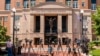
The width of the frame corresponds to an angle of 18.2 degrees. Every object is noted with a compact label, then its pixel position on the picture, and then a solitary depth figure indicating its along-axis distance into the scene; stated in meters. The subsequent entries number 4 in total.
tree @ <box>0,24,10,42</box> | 57.53
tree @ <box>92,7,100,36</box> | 48.86
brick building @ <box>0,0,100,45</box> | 66.31
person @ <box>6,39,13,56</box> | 23.30
